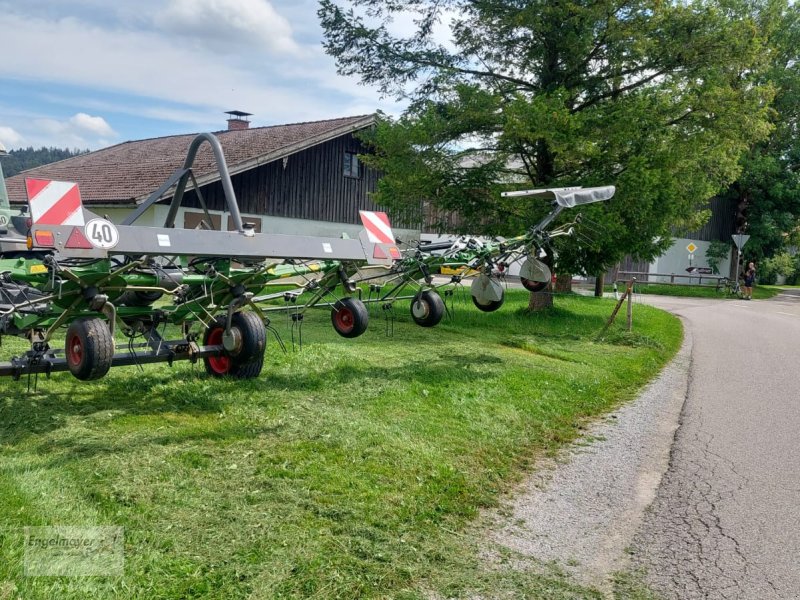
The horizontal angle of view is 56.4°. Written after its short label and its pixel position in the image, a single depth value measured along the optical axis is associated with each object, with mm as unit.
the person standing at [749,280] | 33219
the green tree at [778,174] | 37750
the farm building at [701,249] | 43812
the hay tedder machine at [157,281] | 5113
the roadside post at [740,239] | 32050
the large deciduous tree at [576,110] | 14555
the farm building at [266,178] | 21234
